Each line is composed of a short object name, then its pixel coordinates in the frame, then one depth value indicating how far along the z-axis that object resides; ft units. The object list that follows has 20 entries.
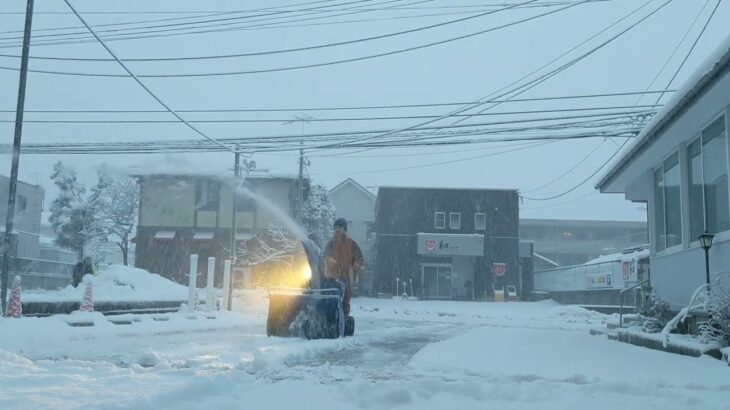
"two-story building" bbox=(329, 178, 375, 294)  176.04
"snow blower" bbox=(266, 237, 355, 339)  36.50
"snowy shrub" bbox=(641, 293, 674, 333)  37.22
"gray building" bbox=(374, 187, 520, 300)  151.84
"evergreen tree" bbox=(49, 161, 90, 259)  141.90
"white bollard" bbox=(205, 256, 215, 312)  63.46
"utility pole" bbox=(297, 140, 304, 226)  115.65
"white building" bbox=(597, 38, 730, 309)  31.12
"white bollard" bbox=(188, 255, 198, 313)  59.81
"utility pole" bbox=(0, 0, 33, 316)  45.73
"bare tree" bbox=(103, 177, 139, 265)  145.89
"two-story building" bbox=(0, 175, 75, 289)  109.81
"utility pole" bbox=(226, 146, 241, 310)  79.55
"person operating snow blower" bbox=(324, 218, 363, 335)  39.58
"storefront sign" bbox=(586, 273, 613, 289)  106.88
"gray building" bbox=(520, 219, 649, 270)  229.25
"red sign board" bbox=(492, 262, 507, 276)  149.89
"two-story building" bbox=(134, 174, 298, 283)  130.82
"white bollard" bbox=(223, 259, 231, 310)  70.64
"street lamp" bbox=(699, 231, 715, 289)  33.58
